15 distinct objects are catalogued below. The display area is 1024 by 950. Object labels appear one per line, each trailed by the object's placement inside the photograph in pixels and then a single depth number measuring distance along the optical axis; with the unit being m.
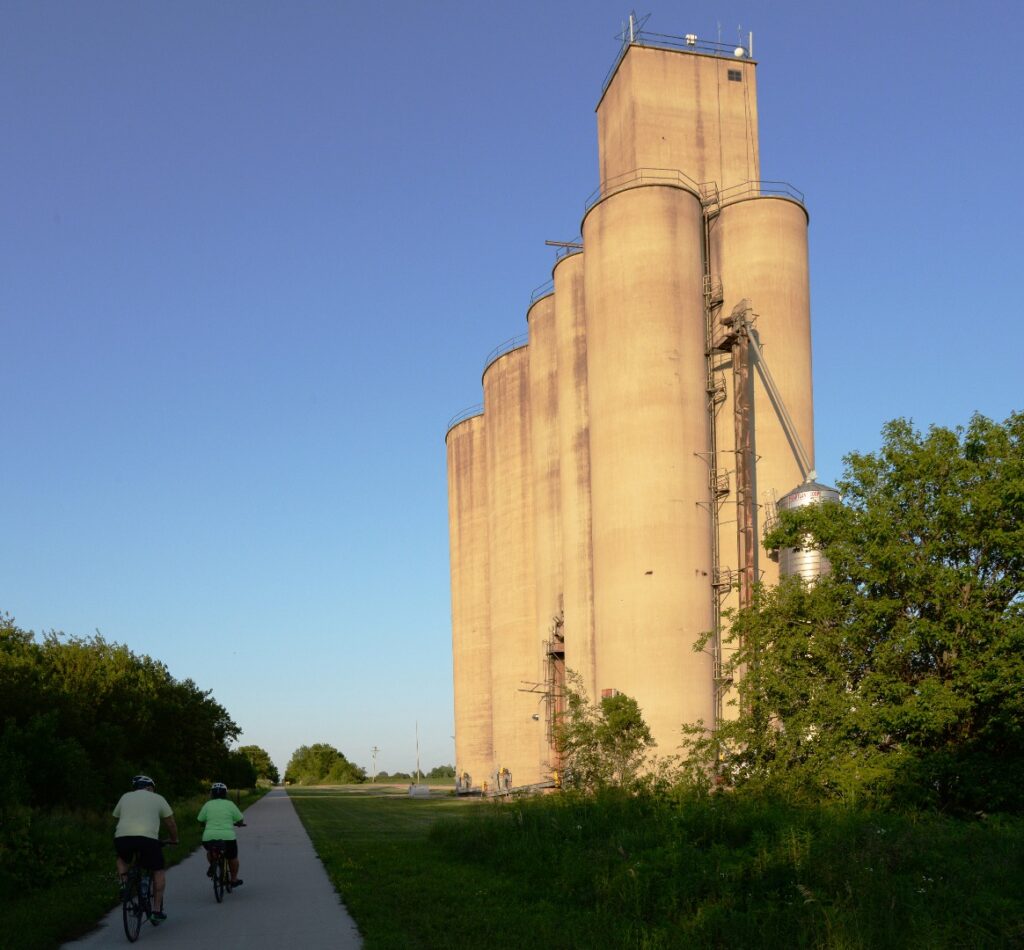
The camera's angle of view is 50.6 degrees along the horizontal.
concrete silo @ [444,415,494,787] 77.38
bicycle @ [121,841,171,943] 13.08
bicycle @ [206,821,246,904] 16.72
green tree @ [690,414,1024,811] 21.05
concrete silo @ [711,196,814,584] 51.75
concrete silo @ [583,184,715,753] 48.59
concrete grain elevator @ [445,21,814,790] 49.44
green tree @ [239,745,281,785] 175.75
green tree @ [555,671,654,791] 24.38
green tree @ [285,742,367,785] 175.25
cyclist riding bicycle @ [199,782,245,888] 16.77
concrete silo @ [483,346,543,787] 67.75
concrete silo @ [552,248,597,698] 56.69
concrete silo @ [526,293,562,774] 63.38
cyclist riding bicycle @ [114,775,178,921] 14.34
